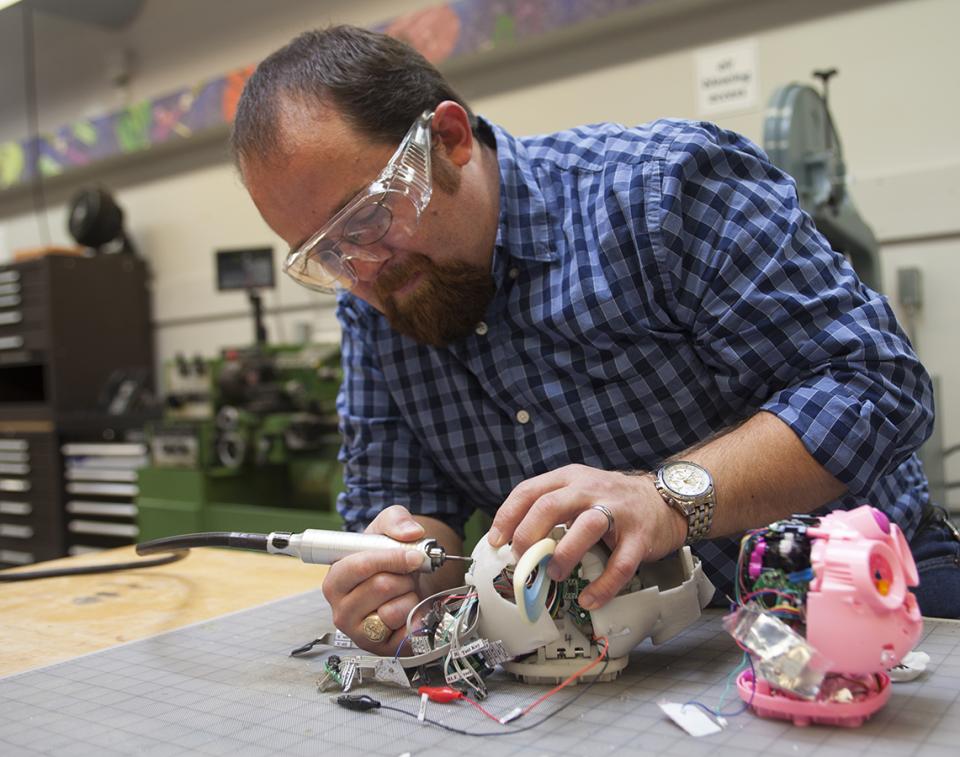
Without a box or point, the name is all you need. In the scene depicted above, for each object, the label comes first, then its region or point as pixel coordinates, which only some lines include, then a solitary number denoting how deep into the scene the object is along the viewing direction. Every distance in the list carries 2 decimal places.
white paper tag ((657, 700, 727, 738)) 0.68
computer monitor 3.27
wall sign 2.42
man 0.90
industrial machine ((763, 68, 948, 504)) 1.69
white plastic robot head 0.78
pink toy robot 0.64
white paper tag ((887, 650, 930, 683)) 0.74
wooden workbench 1.08
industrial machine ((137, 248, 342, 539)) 2.53
